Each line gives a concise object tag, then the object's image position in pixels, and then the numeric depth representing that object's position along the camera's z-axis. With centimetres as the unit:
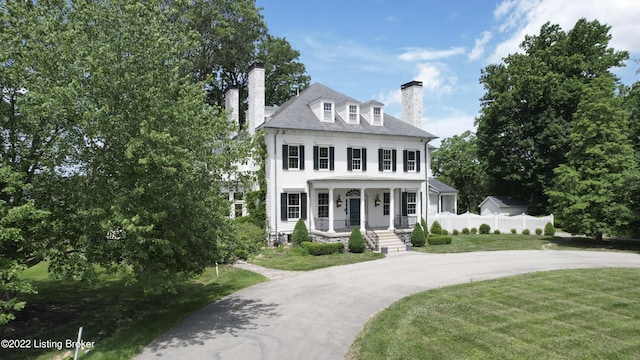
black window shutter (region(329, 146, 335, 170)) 2519
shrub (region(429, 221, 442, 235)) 2920
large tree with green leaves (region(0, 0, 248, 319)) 838
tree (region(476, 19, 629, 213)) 3562
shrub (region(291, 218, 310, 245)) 2297
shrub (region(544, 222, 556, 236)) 2923
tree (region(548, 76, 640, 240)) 2331
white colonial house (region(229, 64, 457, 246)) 2389
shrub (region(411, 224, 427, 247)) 2408
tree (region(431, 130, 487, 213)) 5112
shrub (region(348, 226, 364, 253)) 2183
